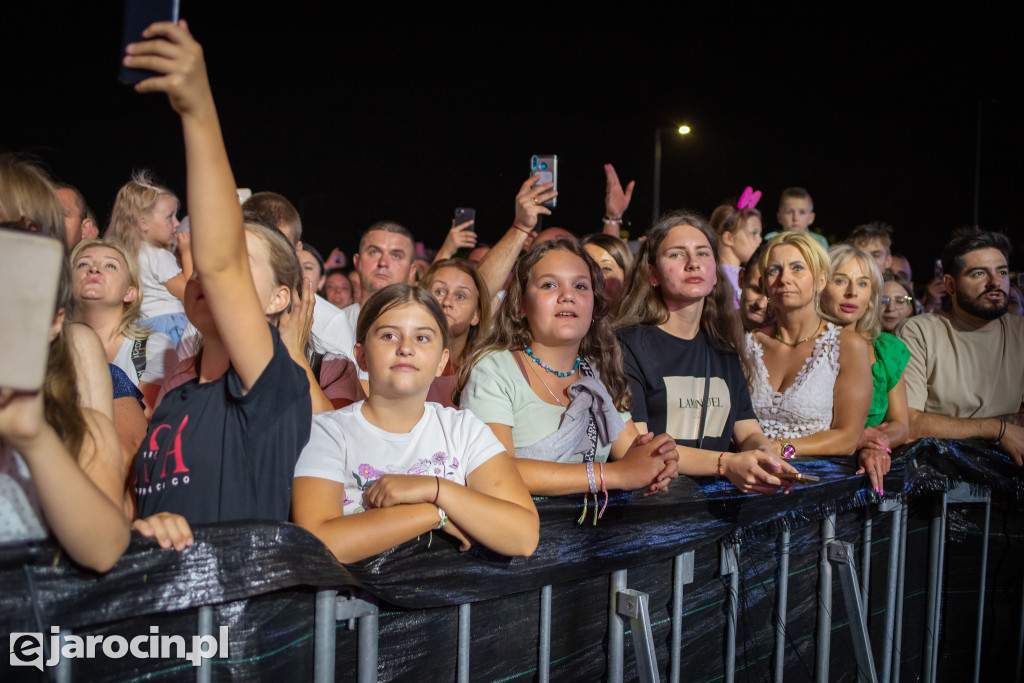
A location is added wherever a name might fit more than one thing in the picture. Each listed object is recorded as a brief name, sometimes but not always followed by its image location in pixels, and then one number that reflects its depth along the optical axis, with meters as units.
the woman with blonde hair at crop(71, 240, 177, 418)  3.29
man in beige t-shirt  4.21
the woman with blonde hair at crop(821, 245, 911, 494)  3.91
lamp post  14.45
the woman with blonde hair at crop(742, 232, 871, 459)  3.59
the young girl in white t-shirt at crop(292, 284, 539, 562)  1.88
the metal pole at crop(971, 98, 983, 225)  13.79
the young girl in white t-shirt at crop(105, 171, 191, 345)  4.22
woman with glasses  6.17
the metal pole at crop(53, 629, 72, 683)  1.43
